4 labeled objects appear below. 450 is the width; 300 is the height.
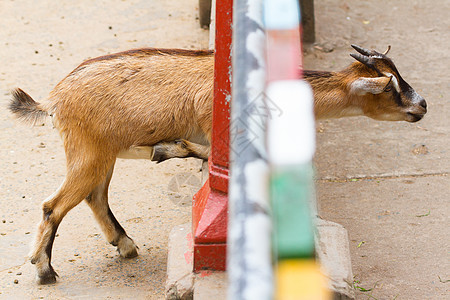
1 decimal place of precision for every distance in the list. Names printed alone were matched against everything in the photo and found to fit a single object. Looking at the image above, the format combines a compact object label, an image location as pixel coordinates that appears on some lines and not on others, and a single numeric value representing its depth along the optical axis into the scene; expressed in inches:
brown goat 291.0
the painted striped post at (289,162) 70.1
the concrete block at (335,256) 221.5
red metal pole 232.3
